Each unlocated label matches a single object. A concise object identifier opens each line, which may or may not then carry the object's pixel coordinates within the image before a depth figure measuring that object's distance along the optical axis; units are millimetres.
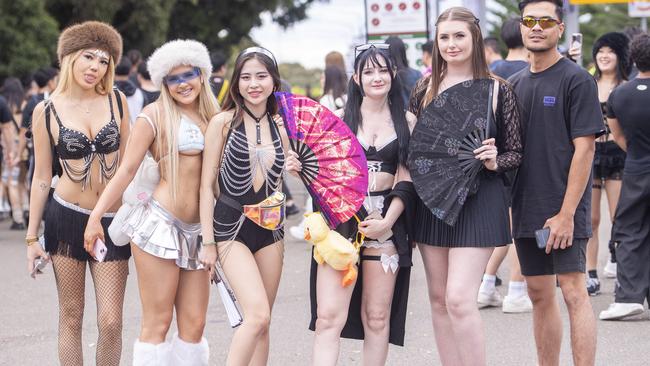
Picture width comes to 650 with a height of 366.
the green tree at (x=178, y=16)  23734
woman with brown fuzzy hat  5805
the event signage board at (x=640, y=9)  20875
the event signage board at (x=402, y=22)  14797
